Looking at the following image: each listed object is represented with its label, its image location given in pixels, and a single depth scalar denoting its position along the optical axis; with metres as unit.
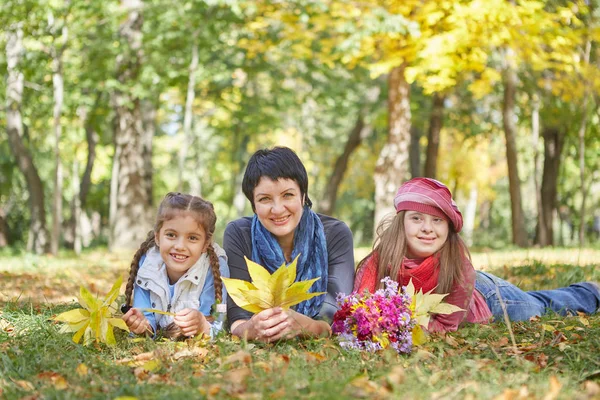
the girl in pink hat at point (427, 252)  4.20
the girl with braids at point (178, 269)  4.03
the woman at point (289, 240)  3.97
